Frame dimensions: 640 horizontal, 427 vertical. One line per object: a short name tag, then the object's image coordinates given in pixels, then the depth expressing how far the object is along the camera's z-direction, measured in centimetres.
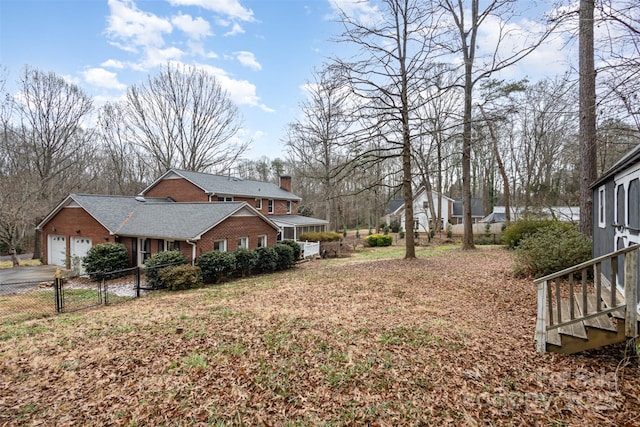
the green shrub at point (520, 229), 1620
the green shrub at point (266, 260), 1717
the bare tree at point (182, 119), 3144
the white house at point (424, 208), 4088
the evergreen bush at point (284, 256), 1814
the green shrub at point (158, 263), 1330
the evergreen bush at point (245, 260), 1592
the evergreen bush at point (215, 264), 1430
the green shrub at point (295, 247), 2020
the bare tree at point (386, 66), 1345
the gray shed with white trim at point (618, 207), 537
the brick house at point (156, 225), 1603
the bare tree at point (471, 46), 1219
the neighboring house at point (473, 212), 4253
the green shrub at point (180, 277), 1303
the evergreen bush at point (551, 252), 902
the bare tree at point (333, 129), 1356
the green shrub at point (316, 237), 2765
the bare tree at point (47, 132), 2516
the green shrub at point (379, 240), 2941
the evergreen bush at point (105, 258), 1595
